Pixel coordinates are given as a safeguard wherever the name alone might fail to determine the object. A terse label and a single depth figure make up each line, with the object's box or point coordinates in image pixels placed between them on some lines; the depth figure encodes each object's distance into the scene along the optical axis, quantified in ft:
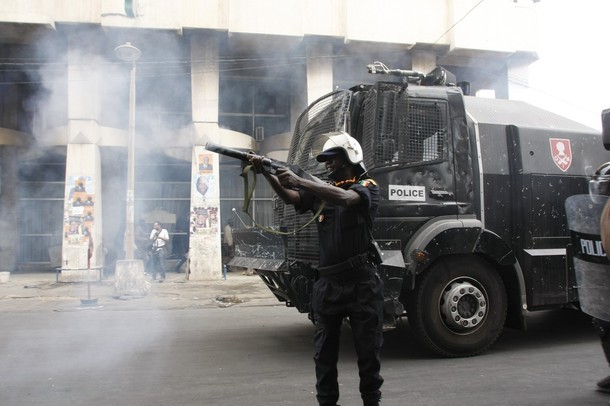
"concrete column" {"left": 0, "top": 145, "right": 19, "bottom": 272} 40.65
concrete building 28.45
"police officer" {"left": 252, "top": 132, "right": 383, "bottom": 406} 7.95
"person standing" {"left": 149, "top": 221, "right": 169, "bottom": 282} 35.42
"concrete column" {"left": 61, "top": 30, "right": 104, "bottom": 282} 34.83
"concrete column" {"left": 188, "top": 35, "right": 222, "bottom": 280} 35.88
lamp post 28.52
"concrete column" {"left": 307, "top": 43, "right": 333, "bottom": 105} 36.94
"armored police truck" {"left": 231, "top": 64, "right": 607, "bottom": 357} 12.69
